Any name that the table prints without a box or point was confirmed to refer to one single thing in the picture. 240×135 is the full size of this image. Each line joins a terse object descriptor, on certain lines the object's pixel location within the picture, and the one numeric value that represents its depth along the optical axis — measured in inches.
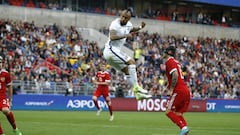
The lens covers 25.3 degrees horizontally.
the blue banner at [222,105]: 1795.0
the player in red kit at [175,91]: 605.7
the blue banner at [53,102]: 1416.1
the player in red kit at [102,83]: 1126.4
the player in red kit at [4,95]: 633.6
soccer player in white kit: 600.4
